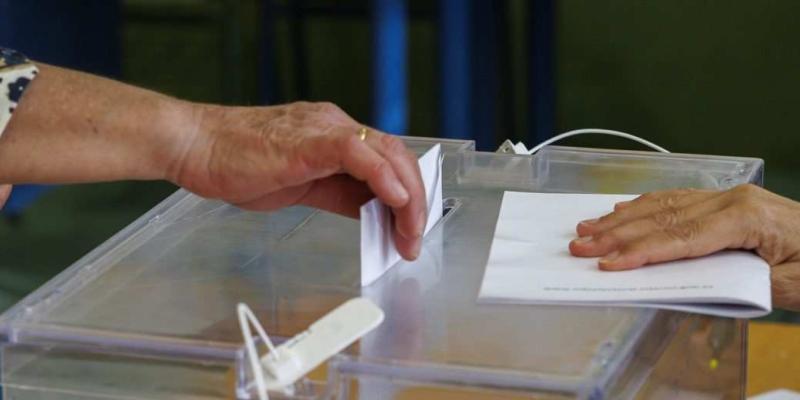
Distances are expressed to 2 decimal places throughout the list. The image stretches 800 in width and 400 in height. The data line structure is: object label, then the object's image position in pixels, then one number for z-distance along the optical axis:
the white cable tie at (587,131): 1.67
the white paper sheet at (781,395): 1.67
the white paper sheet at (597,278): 1.45
